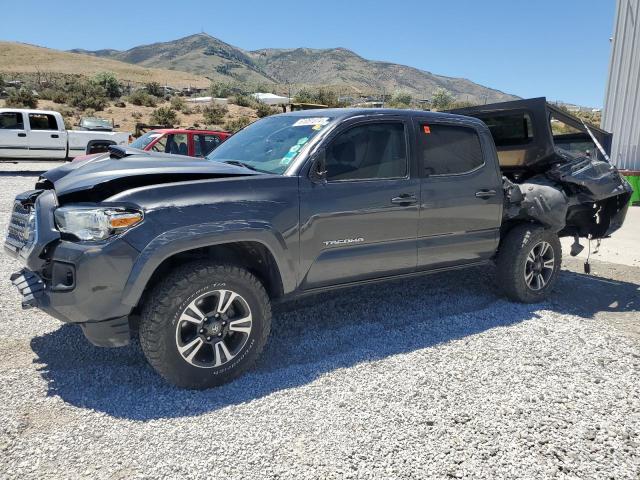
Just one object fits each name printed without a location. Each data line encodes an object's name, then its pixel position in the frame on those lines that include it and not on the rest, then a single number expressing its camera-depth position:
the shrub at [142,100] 37.67
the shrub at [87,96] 34.75
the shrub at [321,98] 40.88
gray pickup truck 3.02
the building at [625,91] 12.63
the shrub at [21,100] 31.56
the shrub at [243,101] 41.55
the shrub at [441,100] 47.88
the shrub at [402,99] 50.09
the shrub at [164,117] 31.92
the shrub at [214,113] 33.33
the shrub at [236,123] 31.28
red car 10.41
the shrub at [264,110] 38.32
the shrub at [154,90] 44.60
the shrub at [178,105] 37.06
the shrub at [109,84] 41.84
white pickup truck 16.17
